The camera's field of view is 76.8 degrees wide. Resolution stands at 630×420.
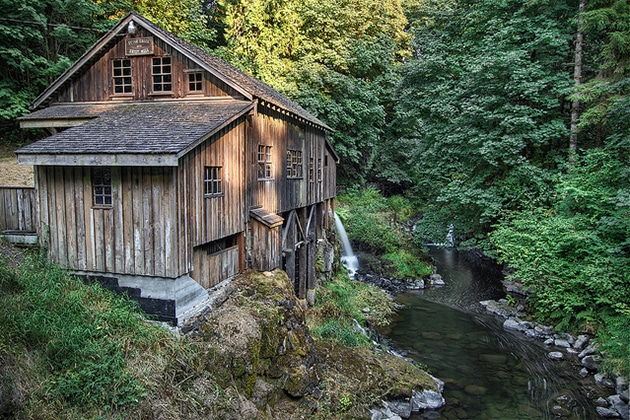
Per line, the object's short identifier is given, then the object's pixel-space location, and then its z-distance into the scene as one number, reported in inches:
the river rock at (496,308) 617.8
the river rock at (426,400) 393.4
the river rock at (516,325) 569.0
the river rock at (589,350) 475.5
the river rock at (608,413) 375.6
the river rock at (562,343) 512.1
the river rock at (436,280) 791.7
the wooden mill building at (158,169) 314.8
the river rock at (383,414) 364.8
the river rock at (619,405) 374.1
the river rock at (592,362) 452.1
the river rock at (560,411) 384.2
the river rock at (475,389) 423.0
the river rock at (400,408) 379.9
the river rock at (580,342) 498.5
